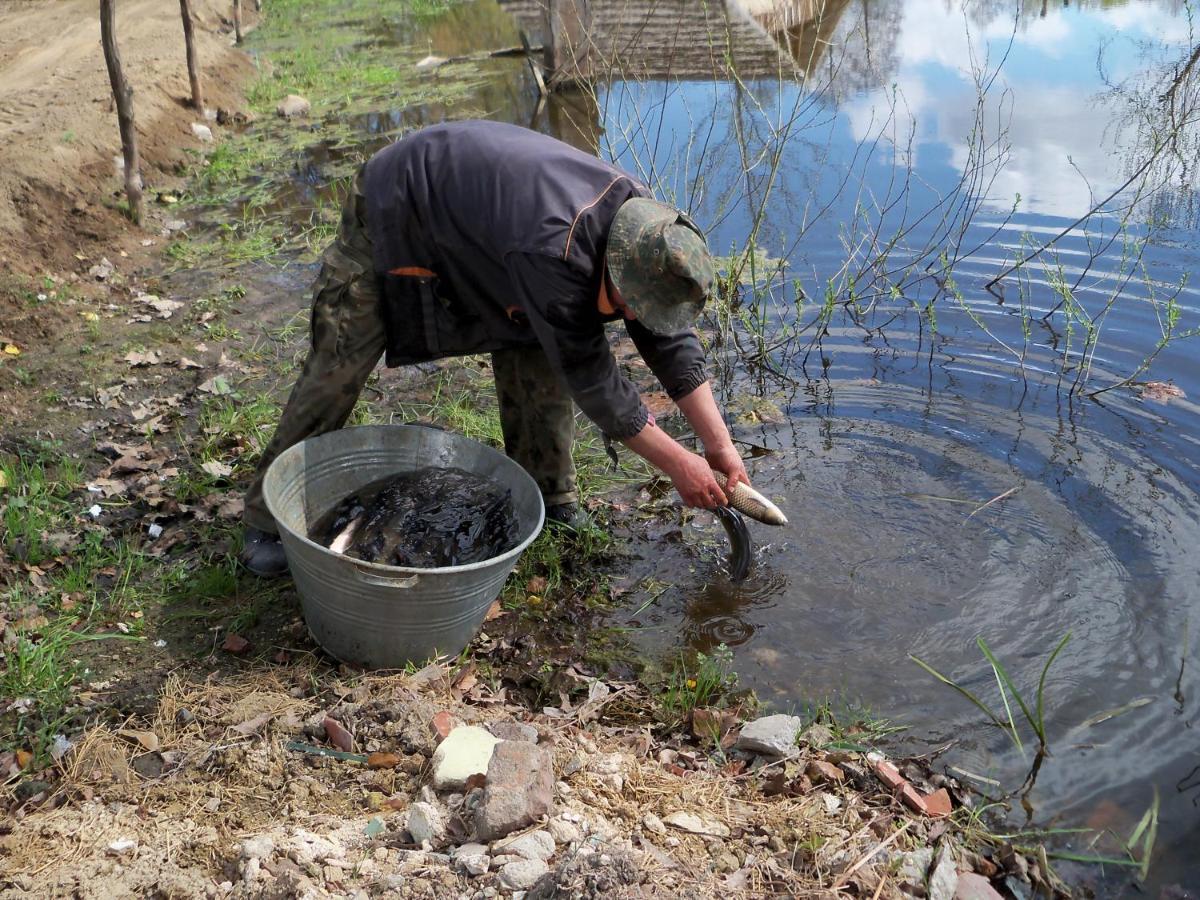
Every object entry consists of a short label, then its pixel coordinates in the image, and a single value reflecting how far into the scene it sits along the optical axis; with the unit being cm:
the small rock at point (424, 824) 272
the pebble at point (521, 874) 246
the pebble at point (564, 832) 268
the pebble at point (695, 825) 288
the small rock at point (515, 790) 264
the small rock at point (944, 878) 282
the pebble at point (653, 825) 286
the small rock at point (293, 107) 1112
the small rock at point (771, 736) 330
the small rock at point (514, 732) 317
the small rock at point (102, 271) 686
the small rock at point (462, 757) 291
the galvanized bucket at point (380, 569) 317
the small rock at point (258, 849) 265
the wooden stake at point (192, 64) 1019
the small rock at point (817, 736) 341
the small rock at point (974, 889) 287
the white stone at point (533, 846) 259
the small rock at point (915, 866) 283
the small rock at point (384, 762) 313
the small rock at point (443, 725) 320
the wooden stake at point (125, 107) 707
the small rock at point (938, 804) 314
